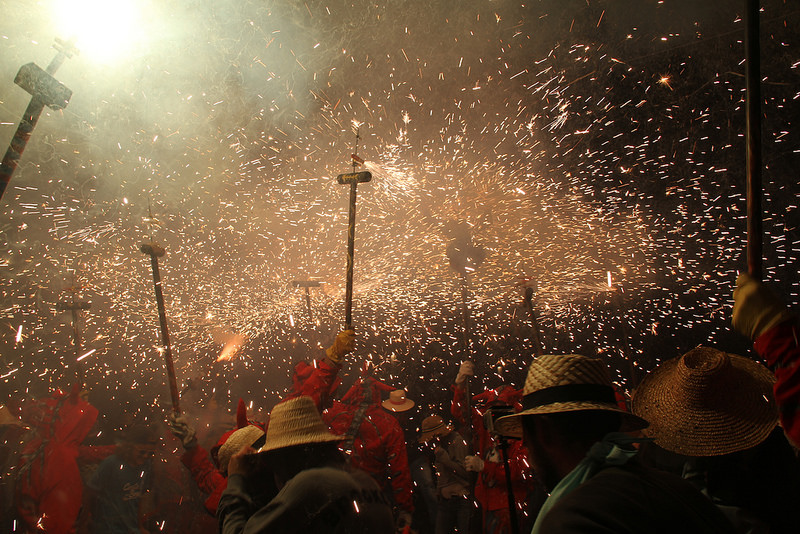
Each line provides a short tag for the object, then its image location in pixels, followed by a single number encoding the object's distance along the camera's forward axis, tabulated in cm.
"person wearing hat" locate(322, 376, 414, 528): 447
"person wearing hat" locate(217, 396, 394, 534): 188
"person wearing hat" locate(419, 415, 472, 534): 494
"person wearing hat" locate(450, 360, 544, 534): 442
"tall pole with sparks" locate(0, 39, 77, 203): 416
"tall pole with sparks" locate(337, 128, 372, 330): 459
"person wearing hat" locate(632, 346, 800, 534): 191
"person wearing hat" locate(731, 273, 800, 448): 141
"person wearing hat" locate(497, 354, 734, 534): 107
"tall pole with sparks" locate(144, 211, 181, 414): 603
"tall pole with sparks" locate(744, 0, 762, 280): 222
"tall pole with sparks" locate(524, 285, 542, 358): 614
